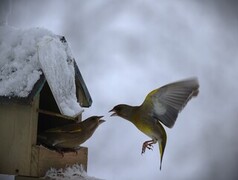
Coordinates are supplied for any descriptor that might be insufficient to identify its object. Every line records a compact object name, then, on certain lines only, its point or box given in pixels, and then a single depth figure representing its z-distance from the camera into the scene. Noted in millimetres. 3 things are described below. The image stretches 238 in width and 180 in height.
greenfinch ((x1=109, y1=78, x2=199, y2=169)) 3791
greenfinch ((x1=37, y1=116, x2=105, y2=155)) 3994
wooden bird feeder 3762
